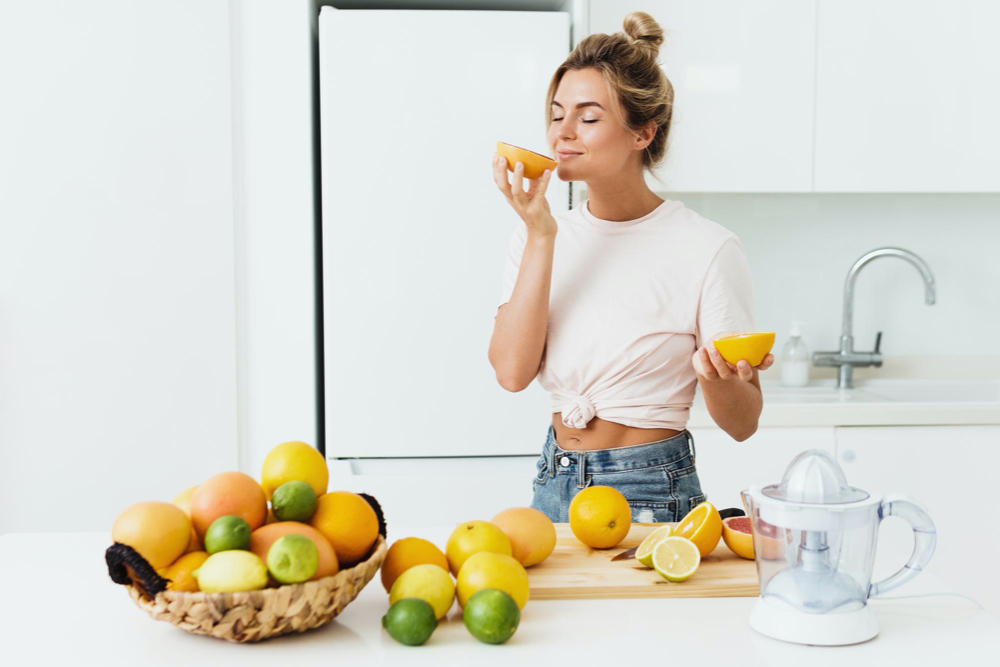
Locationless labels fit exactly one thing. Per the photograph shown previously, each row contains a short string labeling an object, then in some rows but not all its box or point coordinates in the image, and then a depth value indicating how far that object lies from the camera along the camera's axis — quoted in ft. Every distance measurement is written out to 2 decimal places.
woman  4.85
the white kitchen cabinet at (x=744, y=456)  7.88
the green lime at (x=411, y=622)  2.89
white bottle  9.36
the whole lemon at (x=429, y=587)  3.03
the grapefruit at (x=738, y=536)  3.67
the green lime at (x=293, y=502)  3.05
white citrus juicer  2.93
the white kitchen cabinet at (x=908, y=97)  8.38
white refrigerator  7.49
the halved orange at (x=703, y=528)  3.62
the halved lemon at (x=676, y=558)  3.41
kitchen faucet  9.34
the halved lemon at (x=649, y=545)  3.56
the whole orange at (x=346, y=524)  3.07
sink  9.36
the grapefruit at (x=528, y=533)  3.51
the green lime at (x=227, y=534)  2.84
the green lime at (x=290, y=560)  2.78
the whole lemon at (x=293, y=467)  3.20
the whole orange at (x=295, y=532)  2.91
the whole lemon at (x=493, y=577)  3.05
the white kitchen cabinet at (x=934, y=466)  7.91
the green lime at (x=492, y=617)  2.87
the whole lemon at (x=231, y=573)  2.75
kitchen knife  4.03
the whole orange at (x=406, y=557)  3.28
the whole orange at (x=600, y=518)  3.75
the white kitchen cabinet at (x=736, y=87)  8.27
